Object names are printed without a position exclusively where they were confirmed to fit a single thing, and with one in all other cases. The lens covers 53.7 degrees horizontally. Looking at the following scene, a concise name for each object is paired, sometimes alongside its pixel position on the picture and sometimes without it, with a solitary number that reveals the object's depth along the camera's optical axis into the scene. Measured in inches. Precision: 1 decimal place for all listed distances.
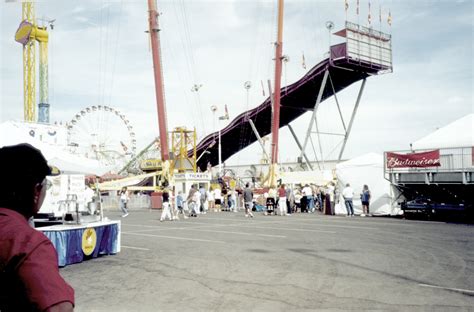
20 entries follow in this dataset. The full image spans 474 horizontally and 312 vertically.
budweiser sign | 797.9
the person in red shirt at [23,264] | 54.2
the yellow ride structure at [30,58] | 2687.0
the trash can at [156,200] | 1352.1
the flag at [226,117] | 1674.2
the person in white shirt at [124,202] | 1036.5
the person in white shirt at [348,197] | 928.3
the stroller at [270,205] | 1042.1
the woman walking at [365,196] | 916.0
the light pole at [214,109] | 1783.2
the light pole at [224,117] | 1662.2
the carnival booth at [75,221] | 374.6
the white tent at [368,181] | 925.2
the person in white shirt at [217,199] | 1215.6
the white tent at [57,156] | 398.0
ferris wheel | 2121.1
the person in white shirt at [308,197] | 1089.4
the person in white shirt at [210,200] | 1210.6
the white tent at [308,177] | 1100.5
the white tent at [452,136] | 785.6
